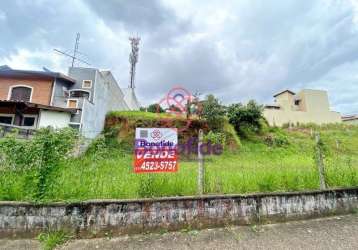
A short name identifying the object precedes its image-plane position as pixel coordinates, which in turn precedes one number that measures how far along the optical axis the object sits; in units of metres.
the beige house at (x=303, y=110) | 24.53
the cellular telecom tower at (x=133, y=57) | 24.53
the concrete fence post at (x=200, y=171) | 3.63
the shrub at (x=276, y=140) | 14.81
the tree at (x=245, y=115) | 15.69
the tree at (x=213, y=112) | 14.24
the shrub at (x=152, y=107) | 21.30
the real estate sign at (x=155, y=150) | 3.74
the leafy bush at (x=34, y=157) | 3.20
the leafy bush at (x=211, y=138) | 4.26
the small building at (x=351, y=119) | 32.97
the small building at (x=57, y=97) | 11.88
